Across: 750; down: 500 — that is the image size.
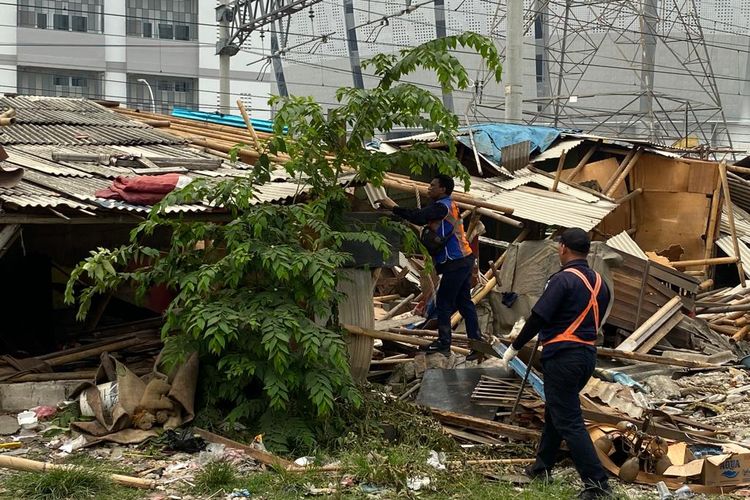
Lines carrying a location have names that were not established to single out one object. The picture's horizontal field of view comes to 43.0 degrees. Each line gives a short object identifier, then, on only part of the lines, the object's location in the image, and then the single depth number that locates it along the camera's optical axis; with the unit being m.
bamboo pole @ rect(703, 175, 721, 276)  16.06
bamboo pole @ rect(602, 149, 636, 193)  16.70
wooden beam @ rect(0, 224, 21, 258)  8.34
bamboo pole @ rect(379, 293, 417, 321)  12.39
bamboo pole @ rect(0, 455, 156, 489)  6.77
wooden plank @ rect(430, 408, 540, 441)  7.93
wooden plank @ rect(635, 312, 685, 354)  11.54
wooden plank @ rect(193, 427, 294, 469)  7.26
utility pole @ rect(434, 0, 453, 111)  33.34
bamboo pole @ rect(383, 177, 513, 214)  11.23
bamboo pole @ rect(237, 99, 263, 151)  10.83
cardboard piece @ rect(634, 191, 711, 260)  16.47
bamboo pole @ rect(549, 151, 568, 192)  15.36
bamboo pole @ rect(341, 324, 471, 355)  9.21
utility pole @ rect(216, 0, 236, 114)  24.62
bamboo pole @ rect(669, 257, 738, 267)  15.09
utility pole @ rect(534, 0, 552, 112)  30.31
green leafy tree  7.70
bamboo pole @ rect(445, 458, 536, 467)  7.43
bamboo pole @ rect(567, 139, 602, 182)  16.80
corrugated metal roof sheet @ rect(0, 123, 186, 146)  11.42
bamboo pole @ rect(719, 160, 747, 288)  15.02
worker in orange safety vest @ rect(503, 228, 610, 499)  6.64
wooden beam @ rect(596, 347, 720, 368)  10.70
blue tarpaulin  16.17
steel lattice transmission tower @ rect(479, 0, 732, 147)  27.33
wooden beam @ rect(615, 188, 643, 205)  16.41
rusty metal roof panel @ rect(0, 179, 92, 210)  8.17
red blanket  8.91
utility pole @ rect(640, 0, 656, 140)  27.32
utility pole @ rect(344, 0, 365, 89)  34.78
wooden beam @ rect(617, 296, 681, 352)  11.33
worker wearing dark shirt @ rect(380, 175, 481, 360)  9.55
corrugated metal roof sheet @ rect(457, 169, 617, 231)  13.79
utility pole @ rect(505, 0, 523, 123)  16.98
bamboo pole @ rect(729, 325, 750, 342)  12.88
